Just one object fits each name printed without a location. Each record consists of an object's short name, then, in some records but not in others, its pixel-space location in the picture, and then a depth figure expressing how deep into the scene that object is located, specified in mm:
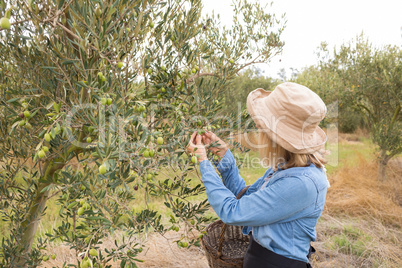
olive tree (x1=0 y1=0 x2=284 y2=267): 1433
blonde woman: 1951
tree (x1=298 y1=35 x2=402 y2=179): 7762
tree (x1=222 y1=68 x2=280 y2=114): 11188
